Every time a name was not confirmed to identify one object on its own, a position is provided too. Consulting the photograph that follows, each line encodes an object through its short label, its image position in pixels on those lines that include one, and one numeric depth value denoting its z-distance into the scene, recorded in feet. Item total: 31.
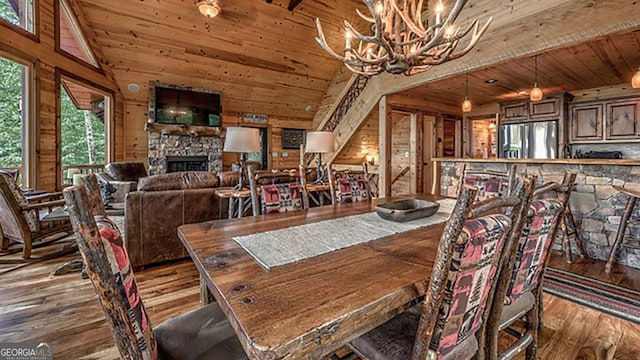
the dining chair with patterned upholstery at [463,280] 2.43
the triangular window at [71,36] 14.59
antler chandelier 6.72
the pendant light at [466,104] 15.17
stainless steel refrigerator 17.53
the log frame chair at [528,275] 3.50
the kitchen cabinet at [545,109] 17.42
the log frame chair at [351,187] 8.52
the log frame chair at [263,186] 6.77
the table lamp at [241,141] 9.78
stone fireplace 20.94
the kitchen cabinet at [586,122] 16.38
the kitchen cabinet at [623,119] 15.15
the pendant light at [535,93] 12.61
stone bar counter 9.29
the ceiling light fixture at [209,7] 14.40
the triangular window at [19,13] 11.19
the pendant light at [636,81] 9.93
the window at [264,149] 26.27
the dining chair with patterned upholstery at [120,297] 2.11
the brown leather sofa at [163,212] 8.96
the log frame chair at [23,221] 9.05
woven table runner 3.80
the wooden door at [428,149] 21.06
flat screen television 20.49
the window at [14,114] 11.50
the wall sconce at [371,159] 25.22
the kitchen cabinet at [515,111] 18.72
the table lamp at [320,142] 12.21
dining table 2.20
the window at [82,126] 15.40
